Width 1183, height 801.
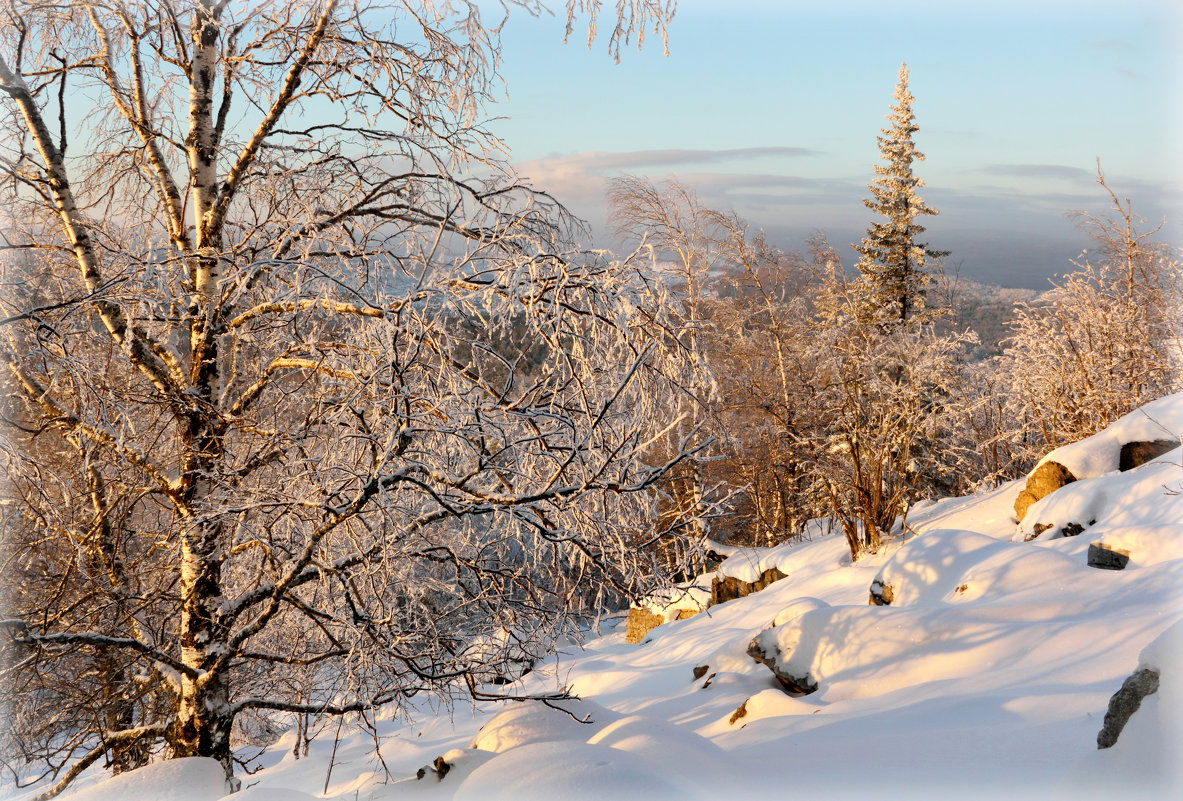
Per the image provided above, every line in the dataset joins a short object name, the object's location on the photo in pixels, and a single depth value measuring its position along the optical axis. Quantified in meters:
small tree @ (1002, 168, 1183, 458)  11.99
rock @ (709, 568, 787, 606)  12.40
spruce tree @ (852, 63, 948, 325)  21.34
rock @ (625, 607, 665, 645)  14.59
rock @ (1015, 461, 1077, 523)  8.98
